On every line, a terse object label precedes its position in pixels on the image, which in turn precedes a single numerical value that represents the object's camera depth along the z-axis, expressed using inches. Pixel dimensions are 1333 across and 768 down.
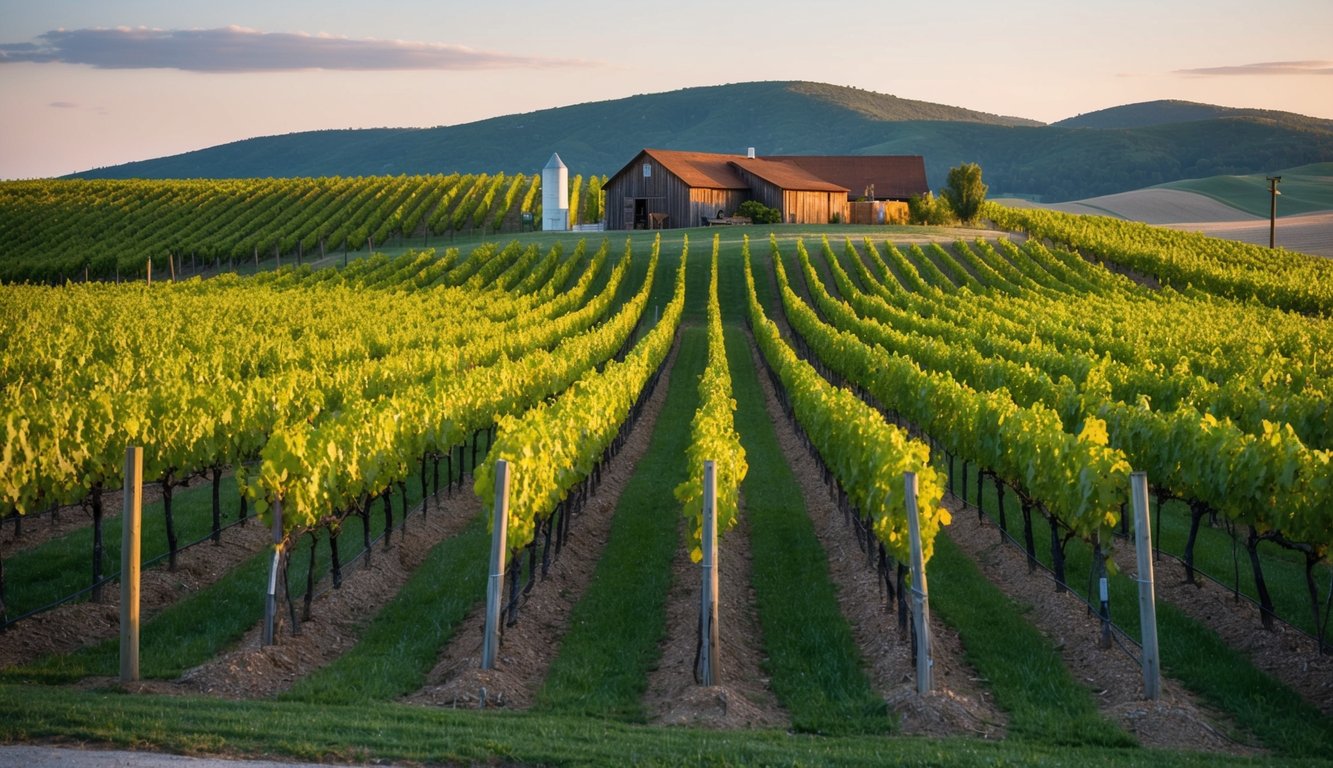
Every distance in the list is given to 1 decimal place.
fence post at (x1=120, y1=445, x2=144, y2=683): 425.1
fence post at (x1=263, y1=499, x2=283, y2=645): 458.9
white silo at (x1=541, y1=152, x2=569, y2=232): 3395.7
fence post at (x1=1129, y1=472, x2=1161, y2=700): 412.8
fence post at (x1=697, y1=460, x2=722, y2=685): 425.1
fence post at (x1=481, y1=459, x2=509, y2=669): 438.0
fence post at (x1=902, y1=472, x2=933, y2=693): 412.5
